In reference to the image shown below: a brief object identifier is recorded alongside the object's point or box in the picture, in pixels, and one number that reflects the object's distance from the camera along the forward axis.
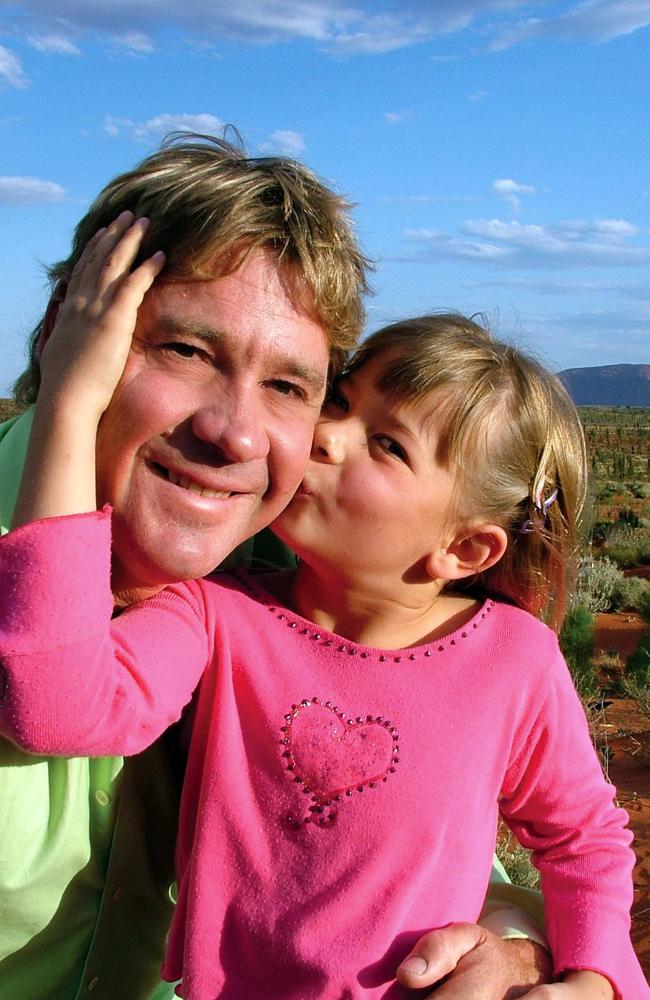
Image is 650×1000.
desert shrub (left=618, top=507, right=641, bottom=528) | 21.58
